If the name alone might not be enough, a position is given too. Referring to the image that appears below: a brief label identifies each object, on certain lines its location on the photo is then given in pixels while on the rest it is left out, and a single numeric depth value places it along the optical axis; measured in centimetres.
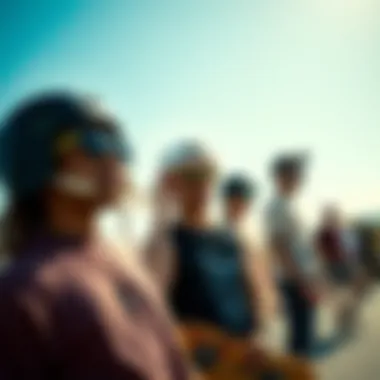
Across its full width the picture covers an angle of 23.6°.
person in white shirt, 236
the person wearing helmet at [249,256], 190
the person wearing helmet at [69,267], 105
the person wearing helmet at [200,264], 172
